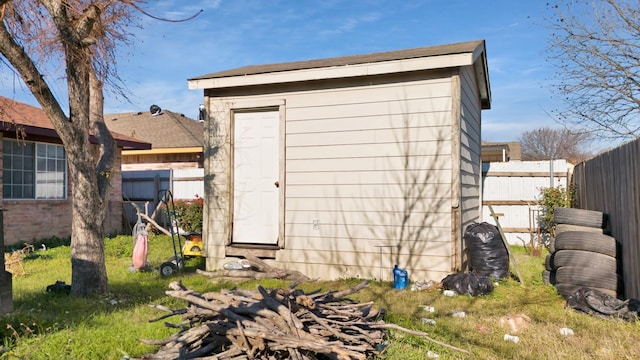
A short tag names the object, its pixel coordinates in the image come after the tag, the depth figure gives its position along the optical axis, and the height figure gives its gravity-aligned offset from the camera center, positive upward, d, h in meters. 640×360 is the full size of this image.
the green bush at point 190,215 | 13.63 -0.67
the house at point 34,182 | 11.19 +0.27
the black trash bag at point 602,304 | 5.25 -1.34
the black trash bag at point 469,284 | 6.52 -1.32
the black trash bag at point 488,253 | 7.52 -1.01
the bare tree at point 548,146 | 42.19 +4.34
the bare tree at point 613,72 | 11.41 +2.97
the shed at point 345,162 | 7.24 +0.49
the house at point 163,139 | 18.06 +2.11
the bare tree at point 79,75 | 6.11 +1.62
